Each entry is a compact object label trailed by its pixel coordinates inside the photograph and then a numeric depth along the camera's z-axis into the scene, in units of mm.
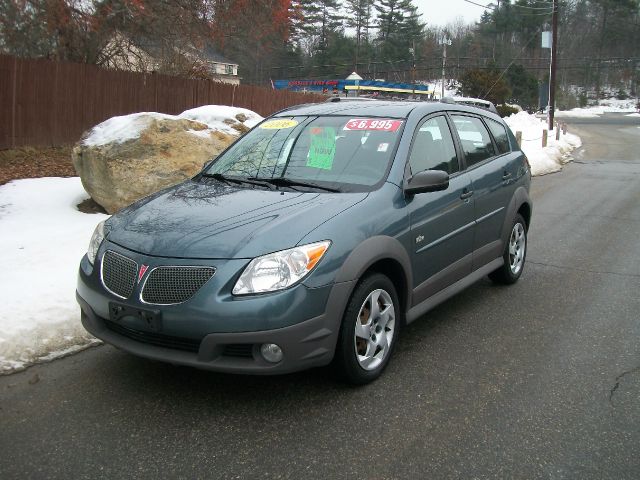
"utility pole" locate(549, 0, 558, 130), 27453
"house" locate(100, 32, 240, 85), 16453
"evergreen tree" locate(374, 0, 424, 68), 67125
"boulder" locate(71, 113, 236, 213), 7621
